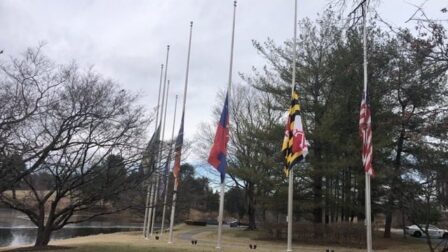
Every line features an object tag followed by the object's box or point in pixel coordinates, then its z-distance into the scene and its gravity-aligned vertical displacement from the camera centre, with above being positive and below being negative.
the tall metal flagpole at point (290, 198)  22.27 +1.67
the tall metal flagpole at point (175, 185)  28.66 +2.36
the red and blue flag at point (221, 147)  22.72 +3.64
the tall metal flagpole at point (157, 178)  25.48 +2.59
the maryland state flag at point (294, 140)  21.36 +3.96
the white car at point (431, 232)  44.96 +1.24
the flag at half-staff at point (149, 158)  23.63 +3.14
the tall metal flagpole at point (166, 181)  27.06 +2.58
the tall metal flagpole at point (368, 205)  22.13 +1.56
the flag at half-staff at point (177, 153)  27.36 +3.93
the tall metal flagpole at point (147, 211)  28.36 +1.12
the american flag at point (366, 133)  21.52 +4.37
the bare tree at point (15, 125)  15.33 +2.82
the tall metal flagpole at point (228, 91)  22.11 +6.32
